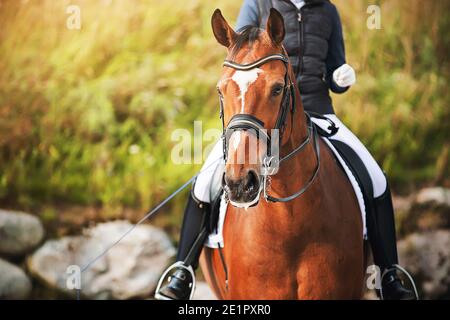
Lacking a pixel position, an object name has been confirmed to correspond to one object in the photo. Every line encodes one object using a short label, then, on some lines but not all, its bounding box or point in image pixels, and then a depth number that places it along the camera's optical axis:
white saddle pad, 6.41
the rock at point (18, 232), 10.91
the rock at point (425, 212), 11.38
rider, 6.65
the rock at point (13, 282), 10.74
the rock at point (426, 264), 11.35
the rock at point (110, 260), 10.94
